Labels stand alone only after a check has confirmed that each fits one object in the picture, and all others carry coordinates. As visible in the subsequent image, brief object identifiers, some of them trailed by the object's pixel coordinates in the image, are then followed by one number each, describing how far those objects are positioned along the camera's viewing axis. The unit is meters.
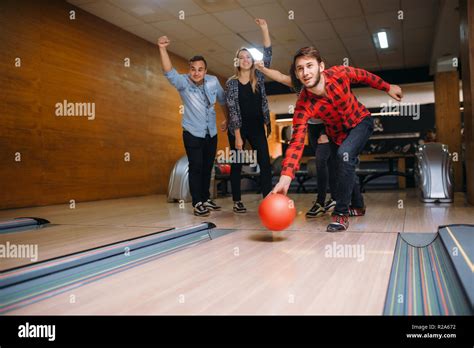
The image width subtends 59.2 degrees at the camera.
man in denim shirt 3.49
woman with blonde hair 3.48
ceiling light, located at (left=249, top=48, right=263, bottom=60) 7.99
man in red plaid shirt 2.32
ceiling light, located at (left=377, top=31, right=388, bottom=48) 7.27
